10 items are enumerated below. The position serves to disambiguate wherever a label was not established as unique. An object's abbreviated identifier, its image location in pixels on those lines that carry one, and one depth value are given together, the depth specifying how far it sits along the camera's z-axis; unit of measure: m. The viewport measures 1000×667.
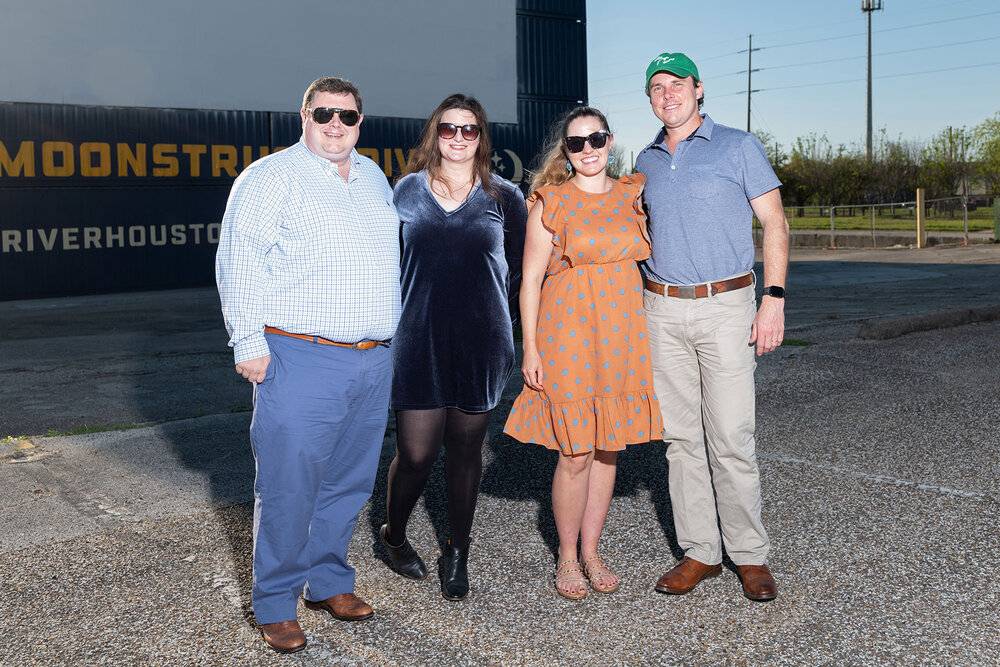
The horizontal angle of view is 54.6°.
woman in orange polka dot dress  3.42
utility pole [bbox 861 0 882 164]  64.31
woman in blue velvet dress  3.38
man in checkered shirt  2.98
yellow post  29.55
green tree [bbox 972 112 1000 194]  46.02
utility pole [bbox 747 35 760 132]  71.19
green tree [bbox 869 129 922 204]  52.31
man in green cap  3.49
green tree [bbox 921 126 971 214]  51.22
